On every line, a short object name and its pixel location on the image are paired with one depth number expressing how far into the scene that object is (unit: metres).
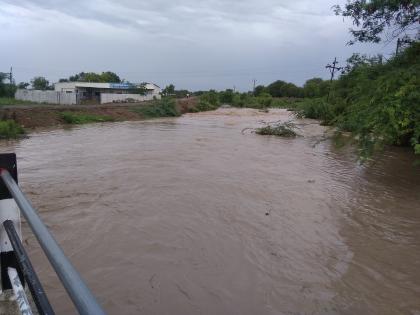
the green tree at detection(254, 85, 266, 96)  106.20
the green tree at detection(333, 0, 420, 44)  13.11
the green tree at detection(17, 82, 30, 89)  77.80
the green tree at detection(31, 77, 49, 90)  81.03
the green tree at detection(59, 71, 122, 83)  83.97
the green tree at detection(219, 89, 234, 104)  79.19
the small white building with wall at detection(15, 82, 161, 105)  50.47
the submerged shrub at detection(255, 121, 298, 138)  26.42
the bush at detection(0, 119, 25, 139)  22.28
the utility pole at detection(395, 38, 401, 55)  13.39
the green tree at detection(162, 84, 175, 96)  90.16
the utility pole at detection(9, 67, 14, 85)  63.33
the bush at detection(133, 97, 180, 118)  40.87
